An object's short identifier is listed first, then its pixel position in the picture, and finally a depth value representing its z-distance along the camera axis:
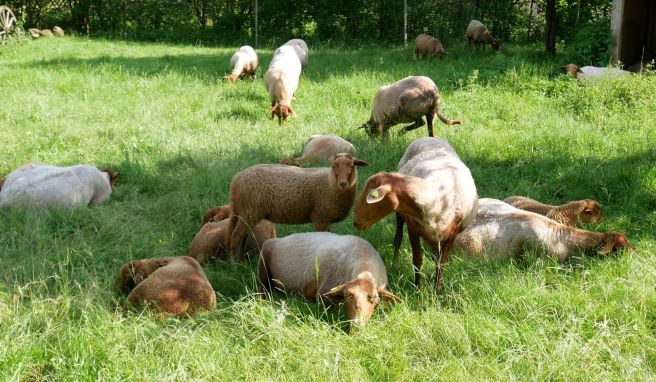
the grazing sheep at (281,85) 10.12
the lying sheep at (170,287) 4.34
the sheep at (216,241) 5.64
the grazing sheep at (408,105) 8.79
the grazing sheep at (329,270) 4.16
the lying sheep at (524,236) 5.30
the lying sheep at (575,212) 5.91
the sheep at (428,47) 16.20
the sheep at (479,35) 17.86
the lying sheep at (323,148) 7.80
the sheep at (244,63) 13.79
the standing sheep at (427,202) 4.14
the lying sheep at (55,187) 6.38
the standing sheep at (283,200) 5.62
